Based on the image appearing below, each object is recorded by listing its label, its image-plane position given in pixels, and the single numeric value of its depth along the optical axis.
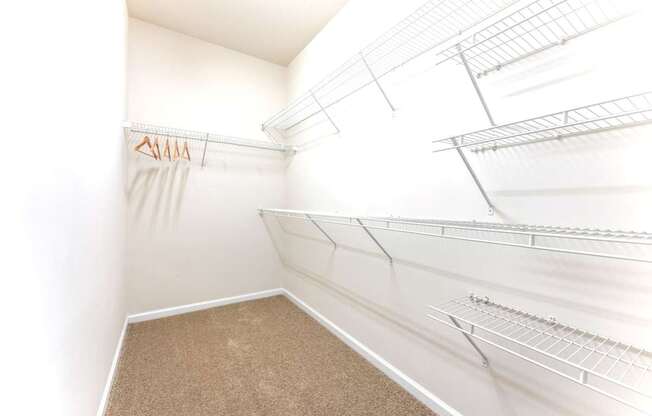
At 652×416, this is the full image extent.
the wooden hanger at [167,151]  2.45
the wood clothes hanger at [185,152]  2.52
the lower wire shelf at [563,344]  0.84
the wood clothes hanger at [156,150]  2.39
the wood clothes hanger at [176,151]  2.48
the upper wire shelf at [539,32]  0.89
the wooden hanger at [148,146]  2.25
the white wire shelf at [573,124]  0.84
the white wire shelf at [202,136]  2.22
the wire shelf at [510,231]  0.80
